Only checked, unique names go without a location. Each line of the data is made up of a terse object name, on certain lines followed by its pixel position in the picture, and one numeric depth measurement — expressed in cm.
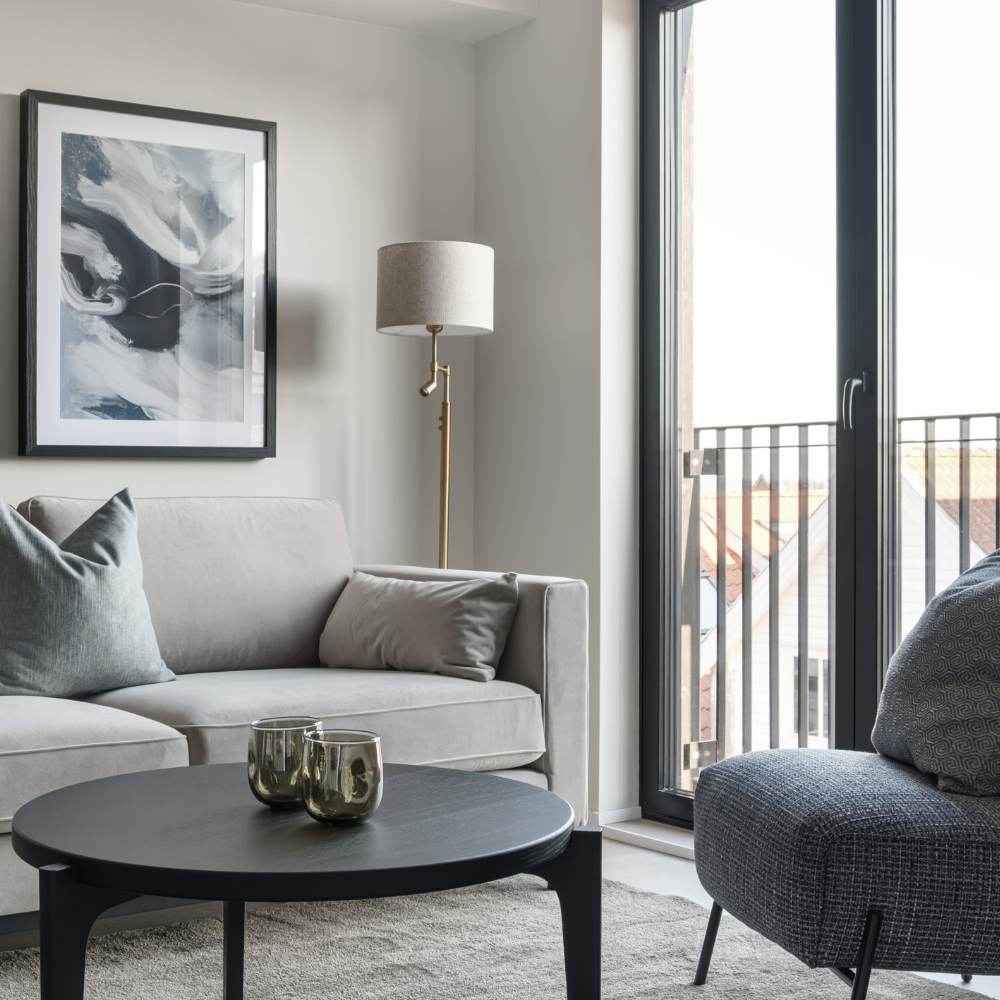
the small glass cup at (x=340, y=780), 157
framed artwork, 335
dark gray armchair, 180
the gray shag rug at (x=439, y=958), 227
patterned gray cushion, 195
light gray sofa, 233
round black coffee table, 138
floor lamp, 347
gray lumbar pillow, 297
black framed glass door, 306
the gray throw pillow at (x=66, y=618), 264
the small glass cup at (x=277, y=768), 165
